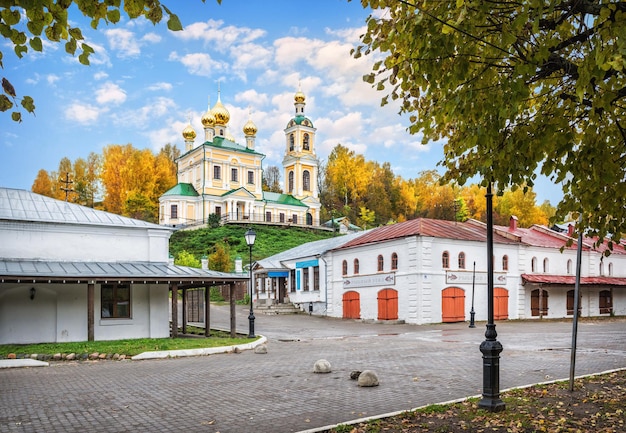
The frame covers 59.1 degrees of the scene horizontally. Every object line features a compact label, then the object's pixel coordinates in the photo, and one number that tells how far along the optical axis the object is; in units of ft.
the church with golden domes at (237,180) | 248.11
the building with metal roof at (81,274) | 60.18
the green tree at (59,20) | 13.25
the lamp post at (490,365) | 24.77
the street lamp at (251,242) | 68.18
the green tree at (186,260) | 152.96
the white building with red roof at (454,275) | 103.24
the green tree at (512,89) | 17.98
